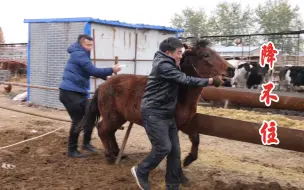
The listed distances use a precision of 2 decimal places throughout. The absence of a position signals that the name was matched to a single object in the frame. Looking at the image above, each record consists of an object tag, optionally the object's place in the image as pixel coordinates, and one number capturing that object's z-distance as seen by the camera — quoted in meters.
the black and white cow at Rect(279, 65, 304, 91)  14.70
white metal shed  11.30
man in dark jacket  3.99
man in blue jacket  5.88
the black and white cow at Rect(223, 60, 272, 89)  14.95
